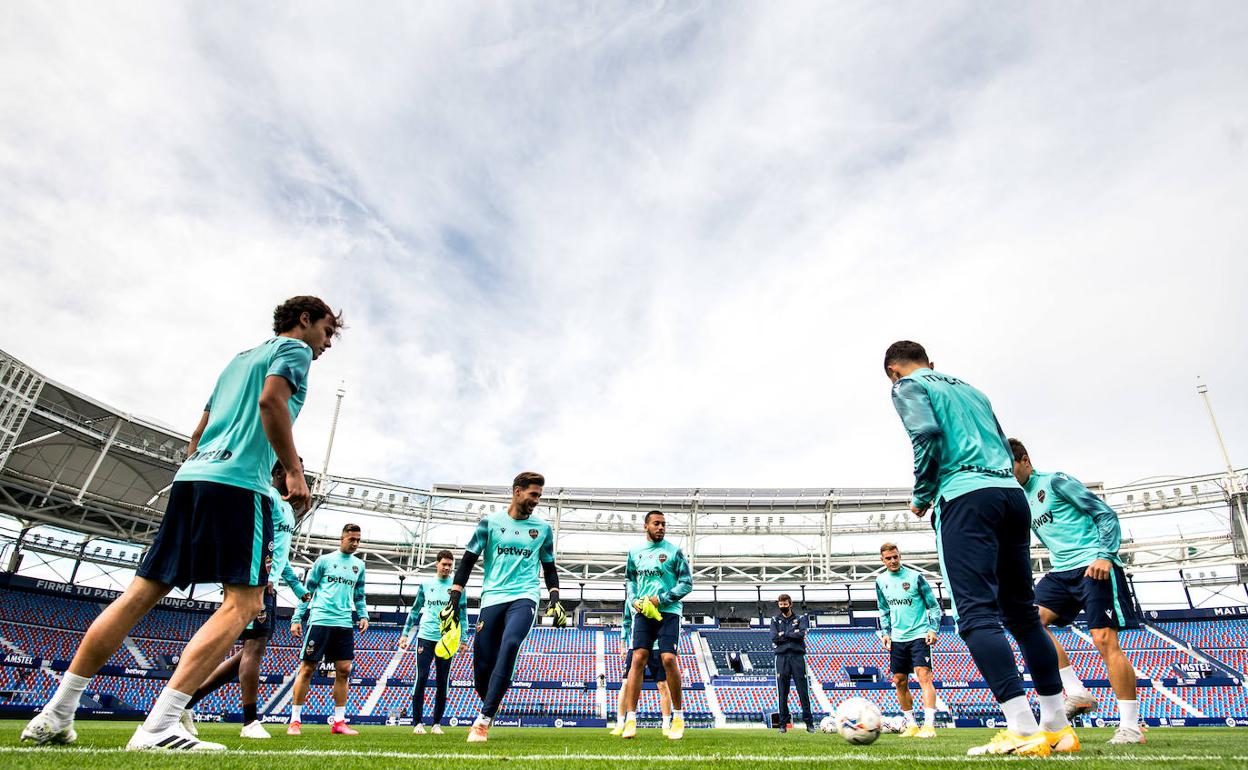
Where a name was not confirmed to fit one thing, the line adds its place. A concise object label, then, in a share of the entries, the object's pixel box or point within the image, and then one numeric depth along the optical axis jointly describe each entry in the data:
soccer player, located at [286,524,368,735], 8.89
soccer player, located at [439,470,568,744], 6.43
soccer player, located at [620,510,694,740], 7.46
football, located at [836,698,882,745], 6.12
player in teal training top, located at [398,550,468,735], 9.99
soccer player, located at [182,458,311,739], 6.26
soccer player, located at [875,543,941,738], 9.68
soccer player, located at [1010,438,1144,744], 5.86
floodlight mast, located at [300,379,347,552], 31.45
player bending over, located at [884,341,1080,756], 3.54
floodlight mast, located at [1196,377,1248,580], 29.70
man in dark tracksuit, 11.01
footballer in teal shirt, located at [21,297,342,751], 3.34
